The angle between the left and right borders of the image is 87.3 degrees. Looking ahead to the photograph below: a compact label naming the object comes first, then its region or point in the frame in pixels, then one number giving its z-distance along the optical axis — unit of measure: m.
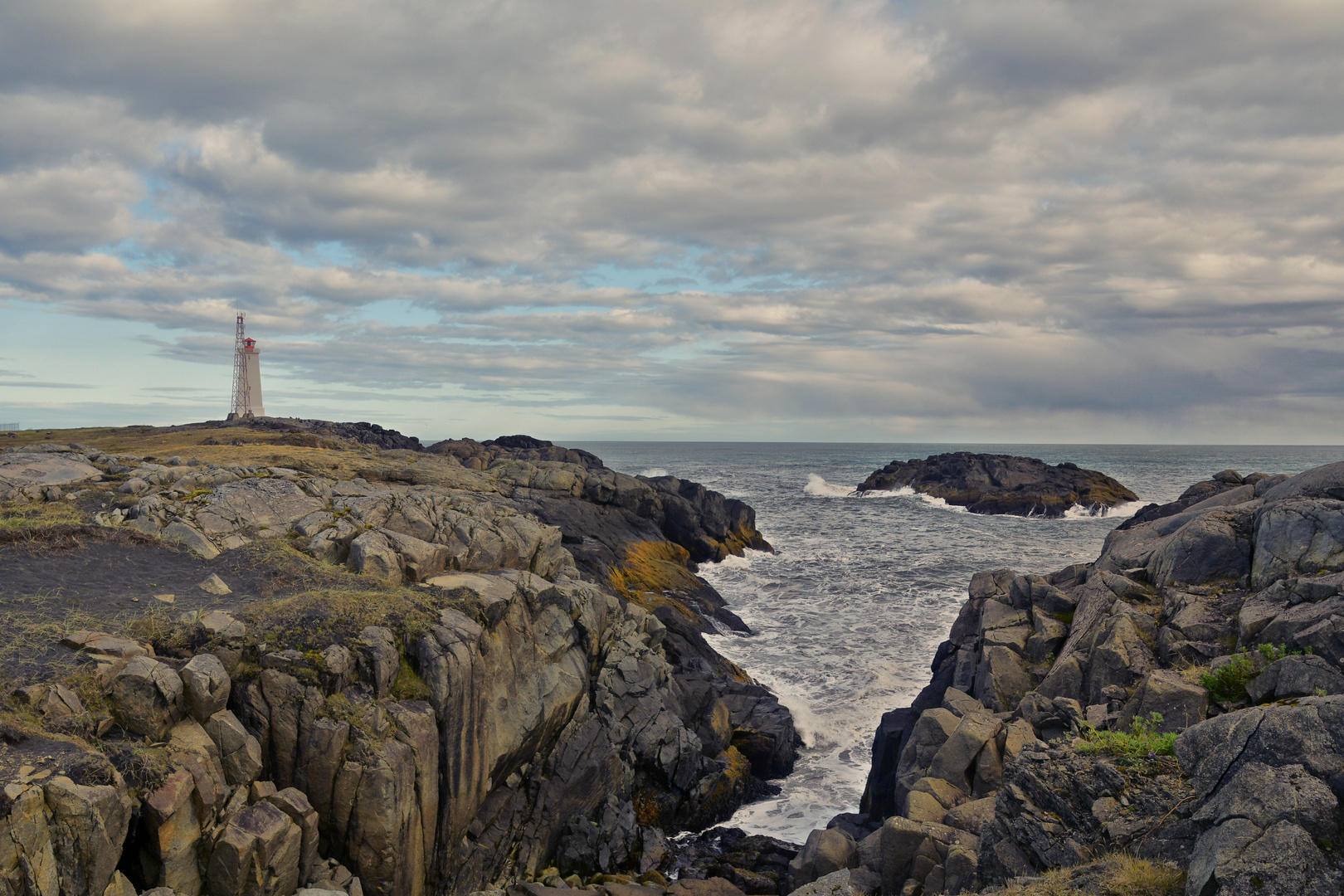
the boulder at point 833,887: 12.44
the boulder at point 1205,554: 16.27
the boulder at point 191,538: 18.30
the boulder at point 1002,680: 16.89
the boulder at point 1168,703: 12.41
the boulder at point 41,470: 23.16
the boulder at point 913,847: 12.12
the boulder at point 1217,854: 7.70
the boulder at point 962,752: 14.65
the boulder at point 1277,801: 7.74
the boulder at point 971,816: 12.57
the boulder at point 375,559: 17.67
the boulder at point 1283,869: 7.30
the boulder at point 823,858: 14.15
